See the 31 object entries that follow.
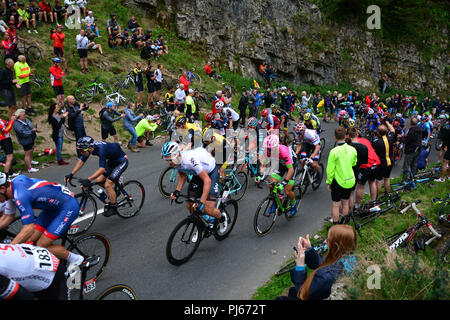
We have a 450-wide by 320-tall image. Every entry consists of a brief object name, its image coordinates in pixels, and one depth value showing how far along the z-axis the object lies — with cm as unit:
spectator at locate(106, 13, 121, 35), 1812
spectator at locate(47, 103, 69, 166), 956
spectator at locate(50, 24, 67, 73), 1446
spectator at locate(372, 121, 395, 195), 812
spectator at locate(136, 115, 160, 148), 1193
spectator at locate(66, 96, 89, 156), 1007
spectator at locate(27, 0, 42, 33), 1614
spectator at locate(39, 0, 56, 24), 1683
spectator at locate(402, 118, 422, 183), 991
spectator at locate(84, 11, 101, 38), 1767
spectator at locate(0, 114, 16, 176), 820
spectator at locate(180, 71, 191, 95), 1630
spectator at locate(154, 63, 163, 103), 1574
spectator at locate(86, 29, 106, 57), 1666
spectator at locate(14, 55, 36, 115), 1134
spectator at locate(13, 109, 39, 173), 868
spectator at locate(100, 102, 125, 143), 1026
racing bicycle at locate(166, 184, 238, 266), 538
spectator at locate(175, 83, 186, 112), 1462
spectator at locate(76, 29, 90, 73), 1508
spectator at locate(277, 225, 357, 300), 314
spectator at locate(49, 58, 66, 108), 1228
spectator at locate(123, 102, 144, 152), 1171
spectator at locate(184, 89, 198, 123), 1384
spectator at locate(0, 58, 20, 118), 1052
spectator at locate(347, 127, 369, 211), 714
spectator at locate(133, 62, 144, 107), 1518
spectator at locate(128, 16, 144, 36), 1956
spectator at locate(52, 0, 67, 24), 1738
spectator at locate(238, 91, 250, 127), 1714
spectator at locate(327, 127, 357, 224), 652
